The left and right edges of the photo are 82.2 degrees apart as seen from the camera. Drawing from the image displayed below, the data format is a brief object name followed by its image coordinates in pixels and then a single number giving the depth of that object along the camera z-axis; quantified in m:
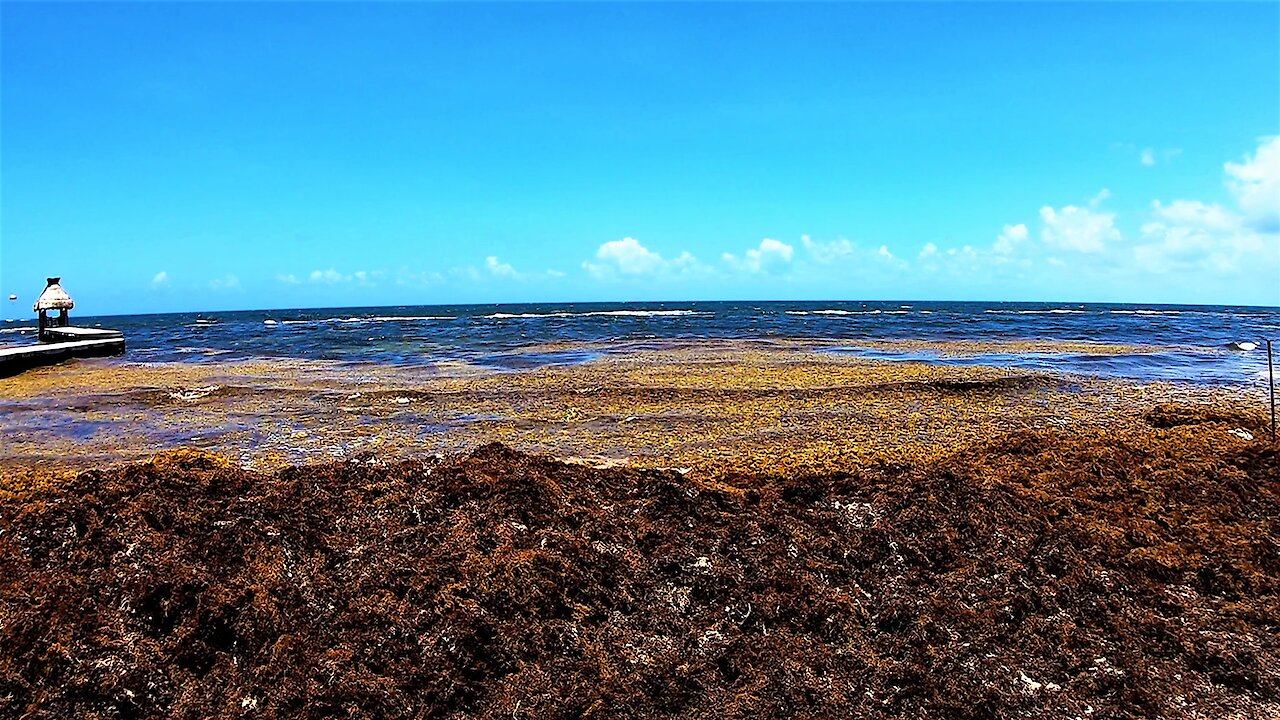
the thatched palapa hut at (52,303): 27.44
